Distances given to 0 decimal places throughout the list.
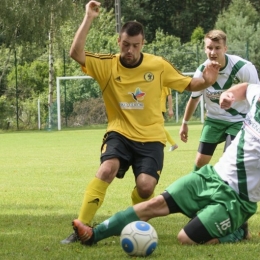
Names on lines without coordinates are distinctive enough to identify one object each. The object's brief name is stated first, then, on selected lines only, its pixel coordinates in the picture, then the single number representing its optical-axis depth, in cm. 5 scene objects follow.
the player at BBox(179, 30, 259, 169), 1509
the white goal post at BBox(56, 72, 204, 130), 6276
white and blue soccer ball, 1105
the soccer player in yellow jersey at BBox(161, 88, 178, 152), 3172
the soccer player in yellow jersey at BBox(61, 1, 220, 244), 1279
